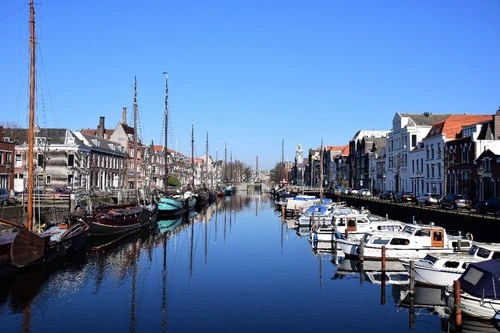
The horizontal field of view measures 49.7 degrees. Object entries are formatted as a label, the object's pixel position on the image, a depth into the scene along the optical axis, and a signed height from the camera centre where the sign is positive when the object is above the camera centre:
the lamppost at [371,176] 109.94 +2.40
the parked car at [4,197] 50.33 -1.16
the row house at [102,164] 87.62 +3.88
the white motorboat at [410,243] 35.50 -3.72
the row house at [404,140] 90.88 +8.33
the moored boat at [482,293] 20.92 -4.17
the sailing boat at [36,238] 30.12 -3.38
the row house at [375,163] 109.19 +5.15
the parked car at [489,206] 47.55 -1.63
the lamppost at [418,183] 85.72 +0.66
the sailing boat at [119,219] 48.88 -3.28
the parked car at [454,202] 56.53 -1.51
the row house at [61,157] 81.12 +4.37
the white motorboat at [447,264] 26.17 -3.80
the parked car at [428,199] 64.34 -1.40
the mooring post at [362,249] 36.22 -4.16
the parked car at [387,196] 81.88 -1.33
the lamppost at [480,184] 63.09 +0.47
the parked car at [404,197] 72.38 -1.33
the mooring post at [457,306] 20.84 -4.58
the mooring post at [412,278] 25.91 -4.36
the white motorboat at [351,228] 44.19 -3.39
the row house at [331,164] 159.50 +7.25
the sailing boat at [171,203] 75.06 -2.49
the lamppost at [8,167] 66.12 +2.16
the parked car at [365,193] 98.51 -1.06
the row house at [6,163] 65.06 +2.77
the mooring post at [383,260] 31.70 -4.30
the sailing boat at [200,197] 105.31 -2.18
